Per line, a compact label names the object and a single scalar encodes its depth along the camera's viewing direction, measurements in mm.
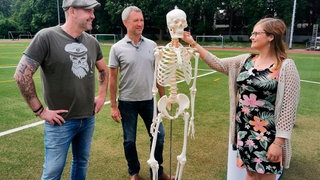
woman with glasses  2445
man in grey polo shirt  3449
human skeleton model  2512
